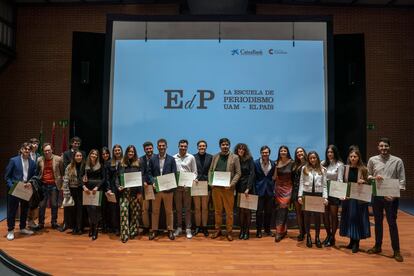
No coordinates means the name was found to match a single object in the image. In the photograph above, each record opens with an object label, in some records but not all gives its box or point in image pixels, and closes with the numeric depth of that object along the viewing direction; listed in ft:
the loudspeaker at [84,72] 24.52
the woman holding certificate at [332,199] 16.97
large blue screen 22.13
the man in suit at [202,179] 19.22
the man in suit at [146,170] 18.66
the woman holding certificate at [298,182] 18.04
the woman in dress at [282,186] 18.21
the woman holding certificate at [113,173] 18.25
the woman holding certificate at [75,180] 18.63
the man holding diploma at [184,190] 18.99
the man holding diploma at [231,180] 18.29
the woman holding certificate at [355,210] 15.92
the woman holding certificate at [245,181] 18.53
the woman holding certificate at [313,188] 16.63
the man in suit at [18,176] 18.06
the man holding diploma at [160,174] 18.40
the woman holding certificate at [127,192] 17.88
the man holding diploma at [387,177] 14.97
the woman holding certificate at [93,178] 18.22
